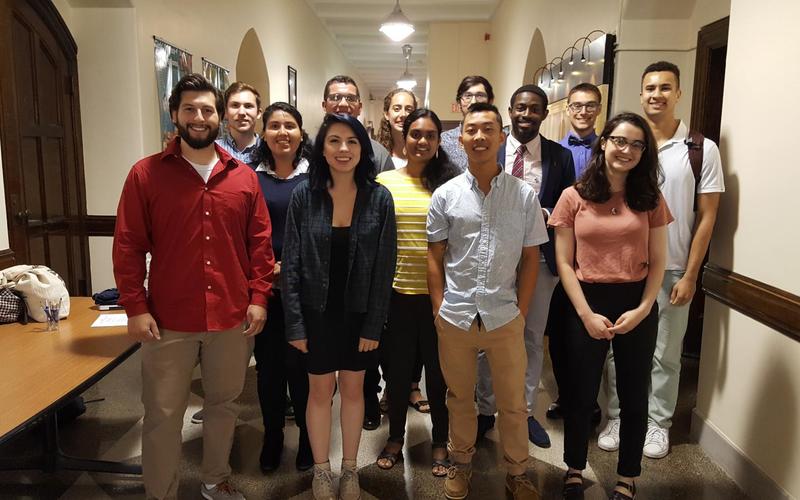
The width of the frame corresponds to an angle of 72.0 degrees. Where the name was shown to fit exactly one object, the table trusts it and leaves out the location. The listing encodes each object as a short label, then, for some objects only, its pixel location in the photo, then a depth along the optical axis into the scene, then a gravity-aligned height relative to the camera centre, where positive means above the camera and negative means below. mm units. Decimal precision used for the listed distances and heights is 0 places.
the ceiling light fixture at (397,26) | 6762 +1805
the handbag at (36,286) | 2469 -532
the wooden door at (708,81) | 3531 +644
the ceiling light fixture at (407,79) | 10818 +2119
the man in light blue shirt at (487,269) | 2080 -363
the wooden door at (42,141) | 3127 +160
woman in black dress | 2119 -340
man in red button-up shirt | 1964 -338
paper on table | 2516 -700
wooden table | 1688 -713
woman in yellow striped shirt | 2350 -412
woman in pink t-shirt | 2117 -341
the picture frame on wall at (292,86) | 7646 +1180
